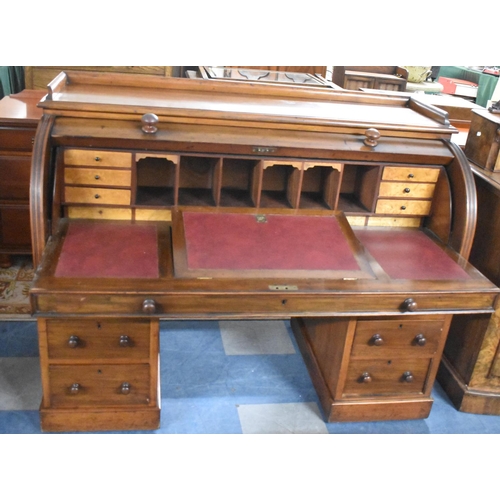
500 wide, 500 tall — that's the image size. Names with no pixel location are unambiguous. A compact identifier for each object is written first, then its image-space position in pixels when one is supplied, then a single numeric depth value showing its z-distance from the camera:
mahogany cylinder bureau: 2.20
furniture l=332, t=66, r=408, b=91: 6.05
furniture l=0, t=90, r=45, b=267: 3.35
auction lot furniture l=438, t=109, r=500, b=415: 2.78
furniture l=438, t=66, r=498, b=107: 8.45
